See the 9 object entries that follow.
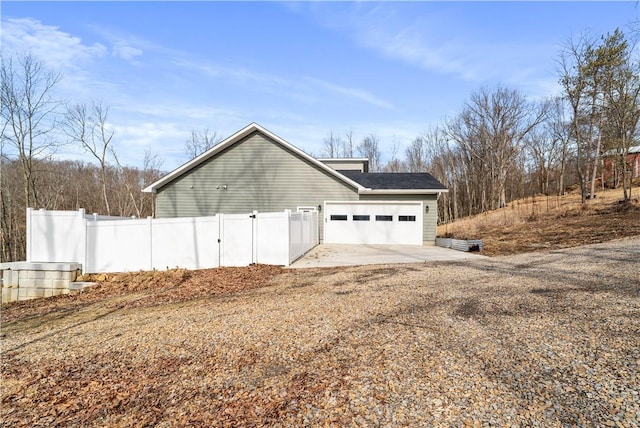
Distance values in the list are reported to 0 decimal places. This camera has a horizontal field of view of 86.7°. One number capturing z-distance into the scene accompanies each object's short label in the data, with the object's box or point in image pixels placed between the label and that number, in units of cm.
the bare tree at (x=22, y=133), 1894
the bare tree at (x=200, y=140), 3647
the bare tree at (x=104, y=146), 2539
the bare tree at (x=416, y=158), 4062
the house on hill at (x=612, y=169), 2812
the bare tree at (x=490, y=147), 3259
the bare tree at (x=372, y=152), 4359
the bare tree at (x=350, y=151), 4334
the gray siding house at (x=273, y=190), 1633
